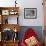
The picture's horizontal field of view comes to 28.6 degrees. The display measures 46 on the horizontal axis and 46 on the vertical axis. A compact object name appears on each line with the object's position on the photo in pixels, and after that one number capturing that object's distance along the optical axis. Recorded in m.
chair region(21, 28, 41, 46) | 3.16
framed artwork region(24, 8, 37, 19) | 3.32
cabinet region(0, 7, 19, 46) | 3.23
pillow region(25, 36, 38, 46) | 3.00
